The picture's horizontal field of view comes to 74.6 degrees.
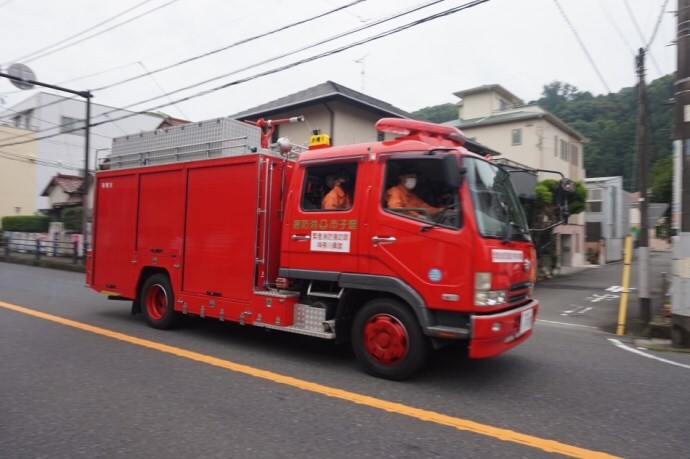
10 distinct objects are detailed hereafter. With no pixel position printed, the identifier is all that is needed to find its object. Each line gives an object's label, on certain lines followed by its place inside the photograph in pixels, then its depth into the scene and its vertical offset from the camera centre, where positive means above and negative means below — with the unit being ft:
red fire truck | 14.42 -0.11
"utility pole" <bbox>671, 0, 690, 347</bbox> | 22.72 +3.40
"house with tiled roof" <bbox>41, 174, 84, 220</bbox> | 84.95 +7.44
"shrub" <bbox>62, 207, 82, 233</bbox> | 72.95 +1.94
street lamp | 48.98 +16.21
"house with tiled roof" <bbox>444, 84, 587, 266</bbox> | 87.71 +23.01
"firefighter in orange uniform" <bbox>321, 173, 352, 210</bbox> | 16.90 +1.63
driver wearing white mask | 15.48 +1.64
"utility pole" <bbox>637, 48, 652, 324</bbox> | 29.01 +3.78
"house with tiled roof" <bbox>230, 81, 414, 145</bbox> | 54.60 +16.30
